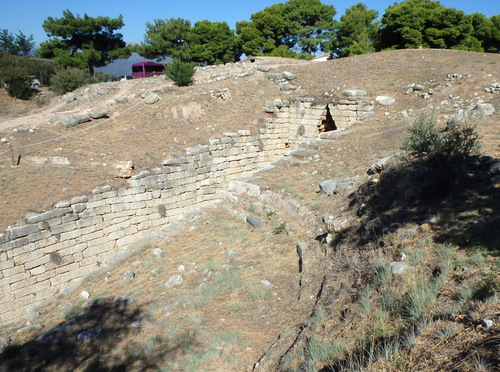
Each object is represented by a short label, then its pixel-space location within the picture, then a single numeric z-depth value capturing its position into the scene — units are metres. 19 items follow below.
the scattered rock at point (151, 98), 12.23
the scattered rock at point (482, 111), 8.27
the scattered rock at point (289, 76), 14.38
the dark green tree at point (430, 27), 22.33
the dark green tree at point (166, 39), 31.81
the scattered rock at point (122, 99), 12.66
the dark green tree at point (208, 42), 31.88
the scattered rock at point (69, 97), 14.69
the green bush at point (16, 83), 18.14
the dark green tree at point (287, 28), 32.28
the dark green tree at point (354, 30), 27.74
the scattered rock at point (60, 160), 9.27
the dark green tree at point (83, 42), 25.20
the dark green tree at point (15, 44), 40.72
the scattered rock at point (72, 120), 10.86
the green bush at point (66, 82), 17.59
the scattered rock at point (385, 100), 12.17
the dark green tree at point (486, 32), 22.73
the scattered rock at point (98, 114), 11.44
